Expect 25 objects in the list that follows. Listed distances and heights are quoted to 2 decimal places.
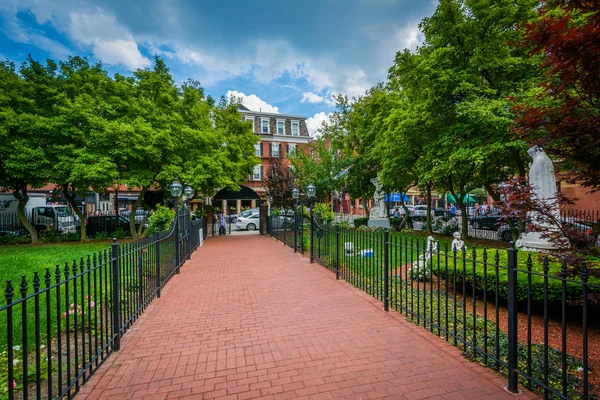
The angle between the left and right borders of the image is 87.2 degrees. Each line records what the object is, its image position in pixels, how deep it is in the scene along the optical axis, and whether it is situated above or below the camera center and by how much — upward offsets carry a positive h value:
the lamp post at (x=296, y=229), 12.16 -1.29
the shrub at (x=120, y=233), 18.06 -1.95
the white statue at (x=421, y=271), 6.77 -1.67
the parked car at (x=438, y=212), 32.45 -1.80
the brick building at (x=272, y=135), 42.03 +8.43
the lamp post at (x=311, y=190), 12.27 +0.26
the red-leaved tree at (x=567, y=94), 2.94 +1.04
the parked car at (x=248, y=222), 24.88 -1.93
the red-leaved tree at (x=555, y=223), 3.78 -0.41
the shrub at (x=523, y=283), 4.48 -1.39
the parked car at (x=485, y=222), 18.53 -1.71
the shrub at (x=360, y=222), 22.52 -1.87
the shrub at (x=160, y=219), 12.19 -0.79
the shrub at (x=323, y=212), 14.50 -0.72
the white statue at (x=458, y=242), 7.55 -1.14
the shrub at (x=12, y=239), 16.34 -2.02
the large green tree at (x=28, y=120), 13.70 +3.54
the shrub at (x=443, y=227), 18.03 -1.94
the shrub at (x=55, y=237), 16.89 -1.99
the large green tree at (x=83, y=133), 13.93 +3.03
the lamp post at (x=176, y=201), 8.72 -0.07
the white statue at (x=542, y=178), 7.32 +0.38
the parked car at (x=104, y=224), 18.56 -1.48
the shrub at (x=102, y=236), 17.92 -2.08
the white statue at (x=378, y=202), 19.97 -0.39
